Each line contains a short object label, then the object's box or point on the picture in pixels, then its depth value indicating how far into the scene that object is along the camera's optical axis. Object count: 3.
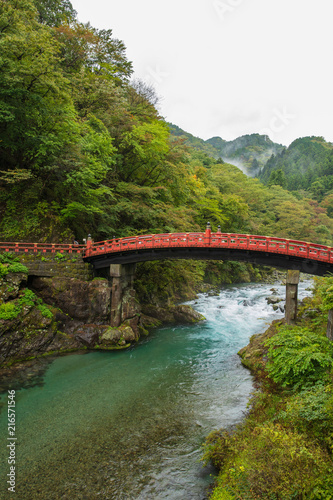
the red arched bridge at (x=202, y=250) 17.00
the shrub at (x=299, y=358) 9.63
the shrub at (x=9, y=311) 15.73
